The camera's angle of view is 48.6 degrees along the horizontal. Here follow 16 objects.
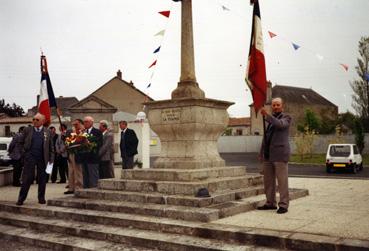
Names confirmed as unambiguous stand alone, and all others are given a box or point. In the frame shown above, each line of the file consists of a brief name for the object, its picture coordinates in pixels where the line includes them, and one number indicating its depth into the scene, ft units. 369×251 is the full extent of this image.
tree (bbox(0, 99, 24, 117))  207.00
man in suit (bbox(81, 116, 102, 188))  31.60
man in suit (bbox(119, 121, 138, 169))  37.31
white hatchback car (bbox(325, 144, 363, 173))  70.64
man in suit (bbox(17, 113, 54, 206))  27.58
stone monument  27.86
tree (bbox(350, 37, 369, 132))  149.28
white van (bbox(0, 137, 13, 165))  88.84
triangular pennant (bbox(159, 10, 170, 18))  32.86
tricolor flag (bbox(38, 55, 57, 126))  32.60
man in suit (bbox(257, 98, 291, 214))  21.95
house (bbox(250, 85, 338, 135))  217.23
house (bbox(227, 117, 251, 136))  246.88
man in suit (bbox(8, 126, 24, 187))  41.73
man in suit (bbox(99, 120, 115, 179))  34.50
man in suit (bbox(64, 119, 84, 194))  32.55
